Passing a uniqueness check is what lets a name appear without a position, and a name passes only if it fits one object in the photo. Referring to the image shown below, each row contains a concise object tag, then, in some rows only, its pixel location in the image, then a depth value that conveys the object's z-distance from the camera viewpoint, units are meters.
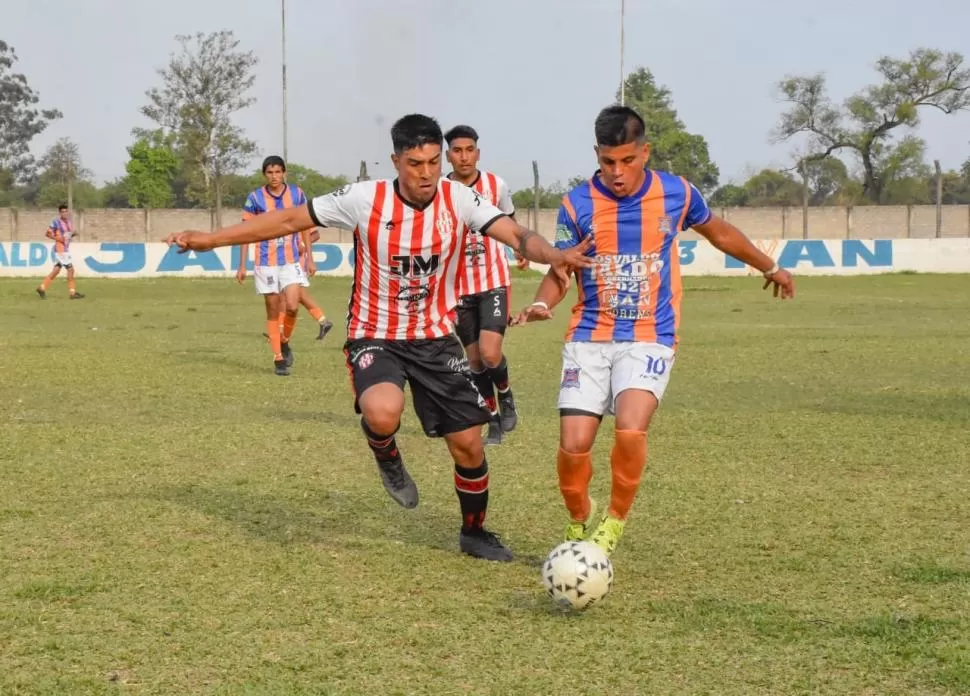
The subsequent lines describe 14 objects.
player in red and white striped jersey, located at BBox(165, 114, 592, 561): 6.02
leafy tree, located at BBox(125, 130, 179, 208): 60.94
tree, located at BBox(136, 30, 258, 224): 55.50
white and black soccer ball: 4.98
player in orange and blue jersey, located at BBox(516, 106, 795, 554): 5.67
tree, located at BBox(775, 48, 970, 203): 61.44
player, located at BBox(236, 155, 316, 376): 13.47
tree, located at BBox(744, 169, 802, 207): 55.91
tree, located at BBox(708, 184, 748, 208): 67.50
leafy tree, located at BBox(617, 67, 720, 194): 66.69
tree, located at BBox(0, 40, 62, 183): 72.81
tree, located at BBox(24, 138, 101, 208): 42.64
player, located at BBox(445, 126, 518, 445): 9.34
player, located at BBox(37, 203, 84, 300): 29.39
